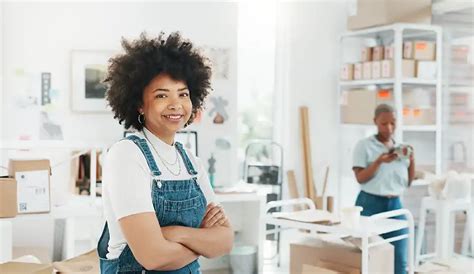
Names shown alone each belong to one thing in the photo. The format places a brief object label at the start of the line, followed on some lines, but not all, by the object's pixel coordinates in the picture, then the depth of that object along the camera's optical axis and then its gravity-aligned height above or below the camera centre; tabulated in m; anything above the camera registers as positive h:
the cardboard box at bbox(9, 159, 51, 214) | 3.18 -0.30
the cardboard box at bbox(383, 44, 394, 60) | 4.93 +0.56
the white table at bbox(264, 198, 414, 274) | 3.36 -0.55
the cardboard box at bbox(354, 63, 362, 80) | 5.19 +0.43
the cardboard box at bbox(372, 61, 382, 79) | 5.00 +0.43
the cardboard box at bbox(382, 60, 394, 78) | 4.90 +0.43
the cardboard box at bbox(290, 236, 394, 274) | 3.51 -0.72
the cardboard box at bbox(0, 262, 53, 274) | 2.67 -0.60
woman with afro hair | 1.60 -0.13
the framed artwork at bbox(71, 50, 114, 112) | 4.45 +0.30
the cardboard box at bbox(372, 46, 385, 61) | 5.05 +0.56
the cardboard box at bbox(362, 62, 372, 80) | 5.08 +0.43
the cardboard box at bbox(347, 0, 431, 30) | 4.89 +0.86
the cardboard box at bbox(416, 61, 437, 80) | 4.95 +0.43
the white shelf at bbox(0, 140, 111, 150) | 3.48 -0.12
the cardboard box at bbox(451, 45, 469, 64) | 5.23 +0.58
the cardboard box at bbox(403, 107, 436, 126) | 4.98 +0.08
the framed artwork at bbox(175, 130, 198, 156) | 4.63 -0.10
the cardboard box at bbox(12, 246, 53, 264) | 3.95 -0.81
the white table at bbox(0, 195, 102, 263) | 3.12 -0.48
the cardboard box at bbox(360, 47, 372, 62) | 5.15 +0.56
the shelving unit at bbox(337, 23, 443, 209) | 4.87 +0.31
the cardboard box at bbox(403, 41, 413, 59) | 4.91 +0.57
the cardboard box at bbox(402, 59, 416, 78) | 4.90 +0.43
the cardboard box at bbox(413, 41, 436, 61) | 4.92 +0.57
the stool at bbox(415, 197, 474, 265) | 4.63 -0.68
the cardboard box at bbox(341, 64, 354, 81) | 5.27 +0.43
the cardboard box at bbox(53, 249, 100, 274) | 2.99 -0.66
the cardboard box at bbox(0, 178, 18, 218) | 3.02 -0.36
